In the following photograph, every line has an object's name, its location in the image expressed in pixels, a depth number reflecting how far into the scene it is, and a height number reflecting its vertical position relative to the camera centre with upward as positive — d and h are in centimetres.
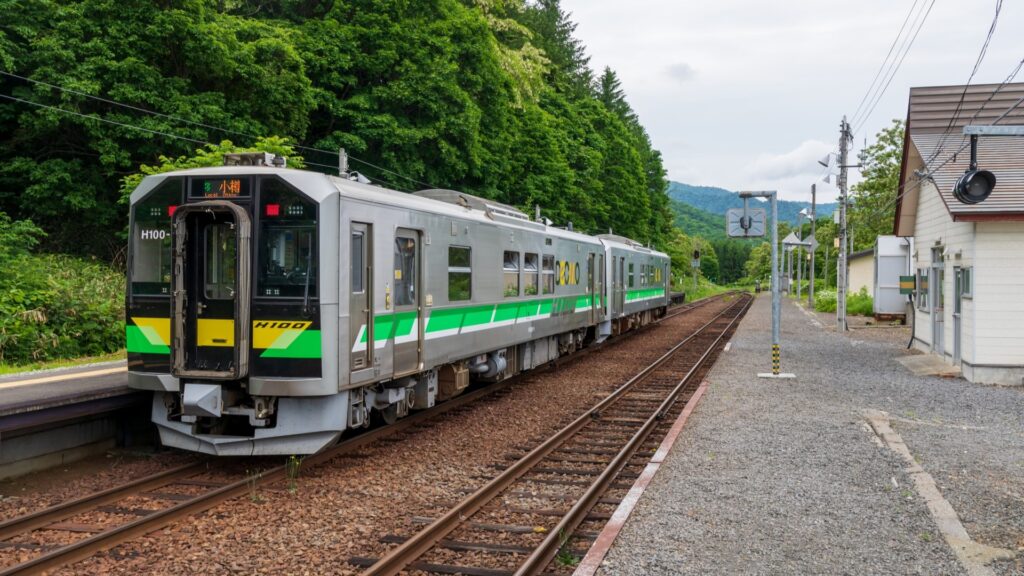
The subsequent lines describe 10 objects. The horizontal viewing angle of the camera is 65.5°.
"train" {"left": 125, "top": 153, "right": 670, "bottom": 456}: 765 -34
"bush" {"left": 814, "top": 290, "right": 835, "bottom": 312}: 4056 -145
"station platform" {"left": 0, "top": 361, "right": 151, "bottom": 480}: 756 -154
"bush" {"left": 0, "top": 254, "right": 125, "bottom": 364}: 1338 -84
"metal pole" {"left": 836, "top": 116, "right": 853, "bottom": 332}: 2628 +128
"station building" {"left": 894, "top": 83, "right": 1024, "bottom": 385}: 1459 +75
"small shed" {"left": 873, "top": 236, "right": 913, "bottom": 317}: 3039 +4
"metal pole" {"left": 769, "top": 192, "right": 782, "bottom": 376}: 1537 -58
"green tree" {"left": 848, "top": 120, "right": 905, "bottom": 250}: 5078 +591
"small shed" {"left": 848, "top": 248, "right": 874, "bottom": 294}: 4053 +20
